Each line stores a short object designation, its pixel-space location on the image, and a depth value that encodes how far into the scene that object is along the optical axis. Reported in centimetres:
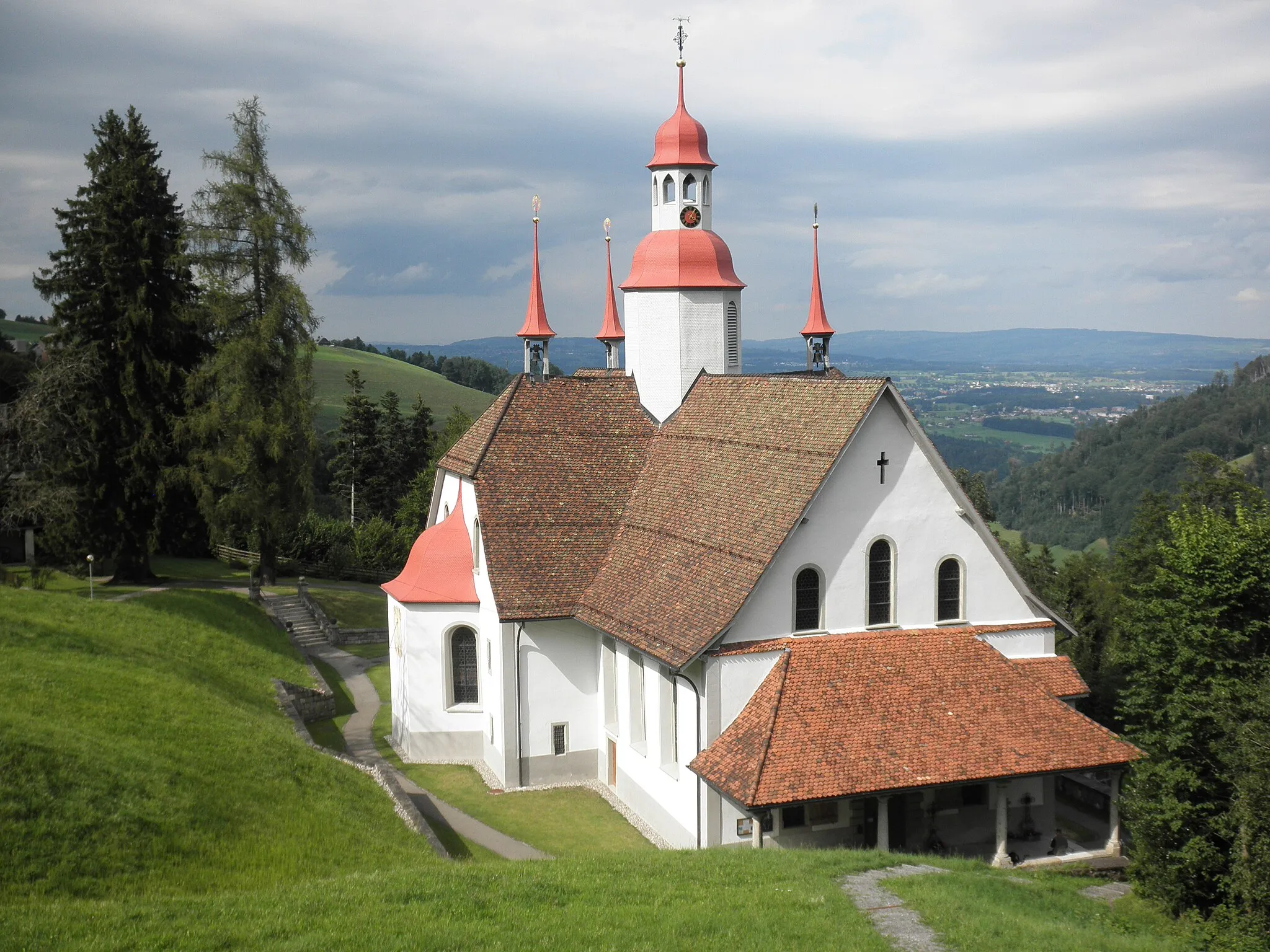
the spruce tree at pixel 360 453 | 7106
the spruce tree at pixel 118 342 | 4006
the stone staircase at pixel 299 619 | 4500
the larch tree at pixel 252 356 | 4238
